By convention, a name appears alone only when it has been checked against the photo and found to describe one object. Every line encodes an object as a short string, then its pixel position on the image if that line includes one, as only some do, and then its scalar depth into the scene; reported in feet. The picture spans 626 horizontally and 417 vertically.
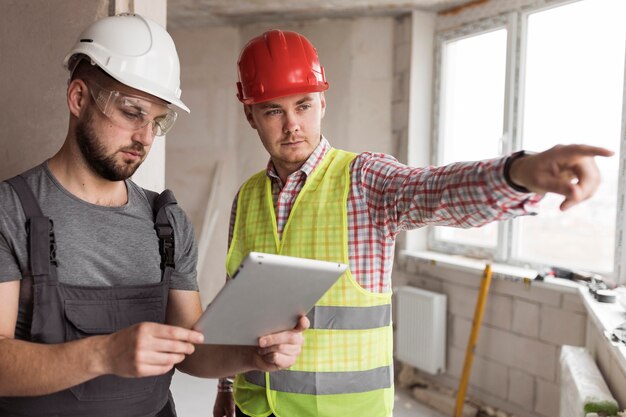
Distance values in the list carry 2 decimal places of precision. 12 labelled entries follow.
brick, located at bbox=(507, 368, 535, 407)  11.69
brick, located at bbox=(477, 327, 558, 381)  11.31
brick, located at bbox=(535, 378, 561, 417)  11.16
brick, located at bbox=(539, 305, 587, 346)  10.59
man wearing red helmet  5.14
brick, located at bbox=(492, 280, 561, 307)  11.05
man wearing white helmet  3.78
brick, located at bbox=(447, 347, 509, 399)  12.35
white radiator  13.38
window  10.98
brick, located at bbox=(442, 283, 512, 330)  12.20
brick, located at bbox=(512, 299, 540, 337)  11.52
